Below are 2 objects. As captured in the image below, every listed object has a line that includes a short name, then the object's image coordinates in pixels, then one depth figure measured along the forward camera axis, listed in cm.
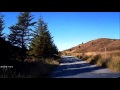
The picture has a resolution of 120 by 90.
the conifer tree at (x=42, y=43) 1132
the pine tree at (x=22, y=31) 868
